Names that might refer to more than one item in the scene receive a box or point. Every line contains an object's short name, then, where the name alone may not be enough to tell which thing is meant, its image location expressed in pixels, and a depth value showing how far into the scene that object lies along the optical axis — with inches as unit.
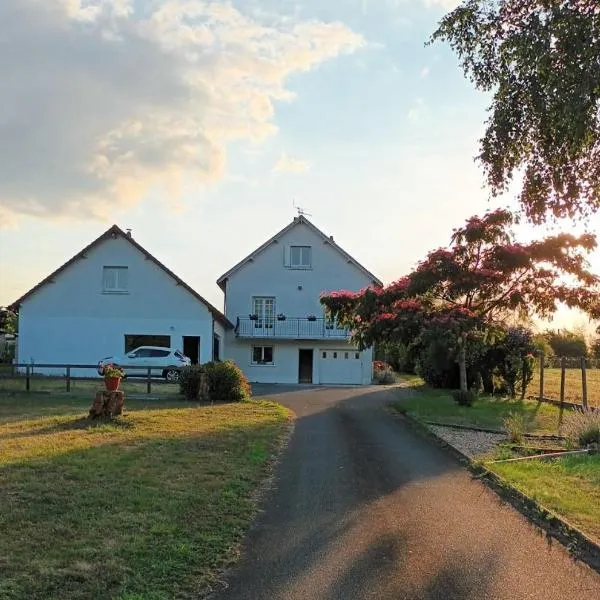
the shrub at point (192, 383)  906.1
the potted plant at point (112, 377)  657.6
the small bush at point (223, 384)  912.3
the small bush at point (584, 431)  495.8
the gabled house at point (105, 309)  1418.6
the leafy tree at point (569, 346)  2374.5
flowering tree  819.4
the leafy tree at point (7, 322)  2112.5
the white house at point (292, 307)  1596.9
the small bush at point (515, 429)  533.3
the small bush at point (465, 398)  872.3
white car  1295.5
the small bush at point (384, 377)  1621.6
